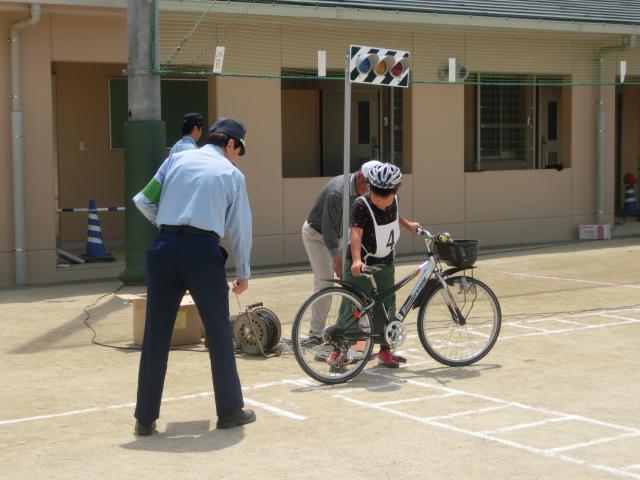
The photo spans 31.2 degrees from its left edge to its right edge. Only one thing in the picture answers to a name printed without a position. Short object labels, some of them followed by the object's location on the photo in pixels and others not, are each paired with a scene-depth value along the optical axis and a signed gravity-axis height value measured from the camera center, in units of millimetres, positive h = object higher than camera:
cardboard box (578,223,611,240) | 18000 -1113
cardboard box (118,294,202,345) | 9398 -1316
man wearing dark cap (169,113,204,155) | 9961 +313
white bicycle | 8102 -1147
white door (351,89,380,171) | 18453 +623
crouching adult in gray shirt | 8367 -561
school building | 13328 +804
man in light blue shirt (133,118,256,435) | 6766 -611
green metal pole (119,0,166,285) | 12148 +406
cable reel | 8992 -1310
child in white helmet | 8258 -549
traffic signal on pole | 9414 +803
